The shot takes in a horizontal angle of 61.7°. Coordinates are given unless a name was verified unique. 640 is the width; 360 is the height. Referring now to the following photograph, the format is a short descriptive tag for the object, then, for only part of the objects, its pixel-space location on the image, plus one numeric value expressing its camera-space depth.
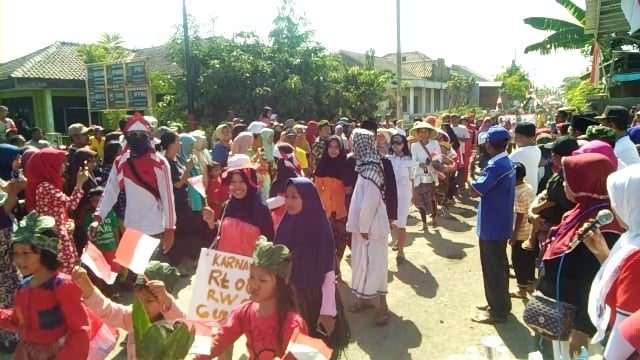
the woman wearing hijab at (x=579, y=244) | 3.05
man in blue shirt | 4.83
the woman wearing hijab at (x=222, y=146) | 7.77
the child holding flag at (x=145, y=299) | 2.61
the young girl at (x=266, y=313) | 2.49
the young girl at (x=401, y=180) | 7.02
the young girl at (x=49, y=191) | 4.41
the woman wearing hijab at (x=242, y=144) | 7.28
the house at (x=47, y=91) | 23.55
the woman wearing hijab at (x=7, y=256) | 4.27
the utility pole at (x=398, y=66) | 21.06
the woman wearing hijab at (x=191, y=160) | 7.01
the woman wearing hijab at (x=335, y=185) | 6.20
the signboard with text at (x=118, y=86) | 16.97
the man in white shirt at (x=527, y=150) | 5.69
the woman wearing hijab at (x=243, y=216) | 4.04
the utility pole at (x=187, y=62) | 16.33
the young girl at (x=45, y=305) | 2.74
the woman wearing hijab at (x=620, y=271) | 2.14
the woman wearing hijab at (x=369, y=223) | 5.18
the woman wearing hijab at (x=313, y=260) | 3.37
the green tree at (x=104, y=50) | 25.25
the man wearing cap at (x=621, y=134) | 5.11
